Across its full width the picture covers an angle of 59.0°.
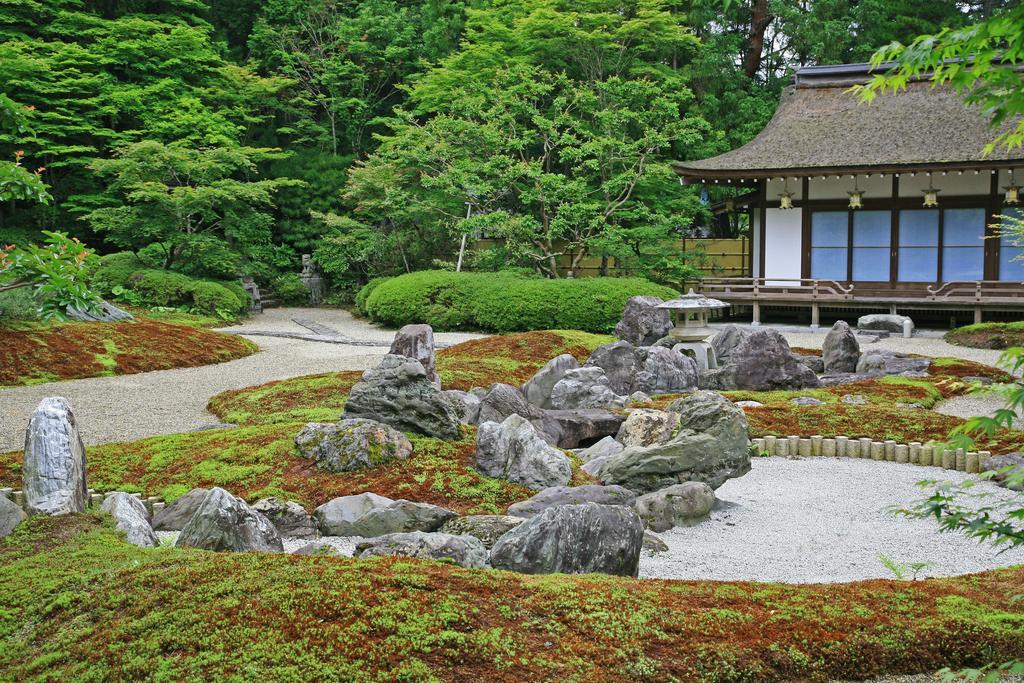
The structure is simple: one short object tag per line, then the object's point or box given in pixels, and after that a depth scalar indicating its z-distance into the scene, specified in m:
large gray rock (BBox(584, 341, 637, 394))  12.23
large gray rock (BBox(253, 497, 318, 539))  6.09
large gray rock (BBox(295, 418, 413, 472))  6.97
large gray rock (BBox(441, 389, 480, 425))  8.80
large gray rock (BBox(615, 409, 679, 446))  8.57
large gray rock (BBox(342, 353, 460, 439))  7.53
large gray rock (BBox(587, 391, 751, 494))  7.30
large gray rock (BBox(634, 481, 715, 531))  6.59
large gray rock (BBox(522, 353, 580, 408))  11.22
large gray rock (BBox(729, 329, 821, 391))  12.02
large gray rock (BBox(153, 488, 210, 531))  6.07
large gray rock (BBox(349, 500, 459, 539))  6.00
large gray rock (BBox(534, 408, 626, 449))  9.02
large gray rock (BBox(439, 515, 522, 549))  5.80
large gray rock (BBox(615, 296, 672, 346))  15.60
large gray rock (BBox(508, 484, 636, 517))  6.34
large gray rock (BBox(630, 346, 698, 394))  12.10
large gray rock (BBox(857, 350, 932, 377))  13.12
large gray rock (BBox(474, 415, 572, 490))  7.05
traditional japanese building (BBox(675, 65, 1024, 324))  19.62
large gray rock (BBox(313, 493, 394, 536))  6.05
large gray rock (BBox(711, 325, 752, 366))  14.62
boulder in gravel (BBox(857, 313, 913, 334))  19.02
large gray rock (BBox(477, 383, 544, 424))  8.77
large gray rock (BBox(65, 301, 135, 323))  16.20
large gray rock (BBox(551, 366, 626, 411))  10.52
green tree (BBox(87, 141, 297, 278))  21.64
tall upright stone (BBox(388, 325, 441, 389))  10.66
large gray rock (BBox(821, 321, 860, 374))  13.66
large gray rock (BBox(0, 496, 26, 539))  5.03
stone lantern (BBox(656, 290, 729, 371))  13.89
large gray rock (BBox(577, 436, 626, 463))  8.40
